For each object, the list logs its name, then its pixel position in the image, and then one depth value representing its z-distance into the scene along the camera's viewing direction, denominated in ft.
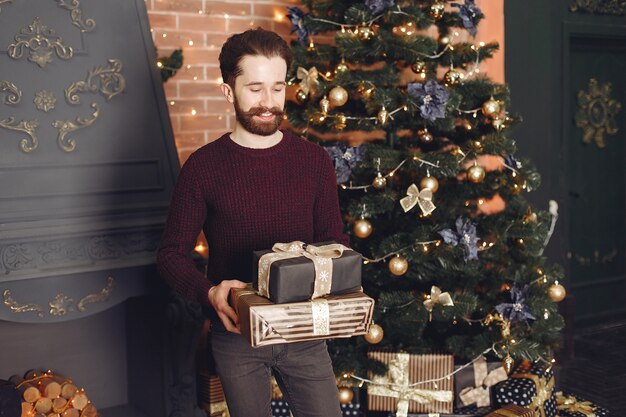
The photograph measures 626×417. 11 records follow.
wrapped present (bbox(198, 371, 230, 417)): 11.02
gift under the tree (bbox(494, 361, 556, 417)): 11.50
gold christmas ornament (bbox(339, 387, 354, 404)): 11.21
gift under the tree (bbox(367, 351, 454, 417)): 11.24
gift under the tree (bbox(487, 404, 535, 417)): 11.05
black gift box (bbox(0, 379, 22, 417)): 9.25
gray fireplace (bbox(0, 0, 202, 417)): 9.55
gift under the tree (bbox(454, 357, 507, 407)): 11.53
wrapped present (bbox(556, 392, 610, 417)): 12.59
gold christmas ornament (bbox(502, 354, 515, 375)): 11.05
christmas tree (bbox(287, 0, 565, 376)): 11.06
